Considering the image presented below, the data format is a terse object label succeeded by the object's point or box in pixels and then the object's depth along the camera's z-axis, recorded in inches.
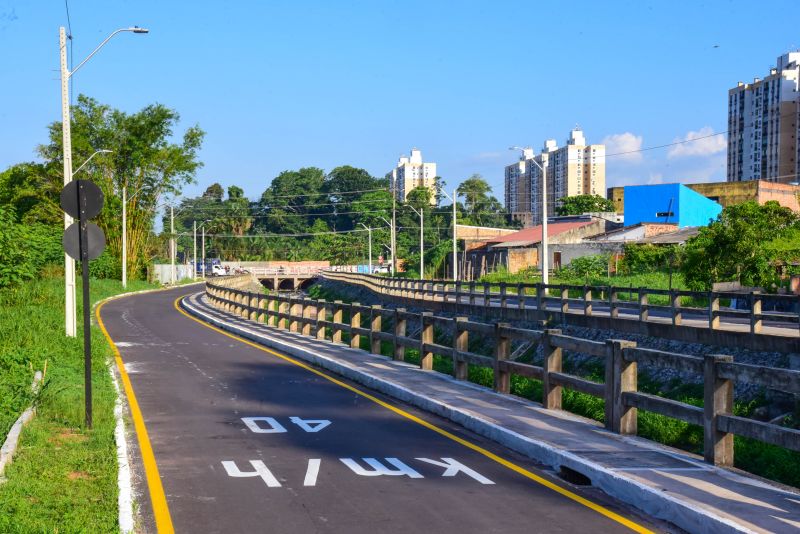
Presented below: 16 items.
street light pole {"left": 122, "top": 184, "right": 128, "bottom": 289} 2851.9
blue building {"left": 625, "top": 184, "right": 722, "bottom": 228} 3339.1
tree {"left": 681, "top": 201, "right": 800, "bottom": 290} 1530.5
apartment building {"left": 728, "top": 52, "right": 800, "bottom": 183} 5821.9
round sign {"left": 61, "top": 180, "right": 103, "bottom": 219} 498.3
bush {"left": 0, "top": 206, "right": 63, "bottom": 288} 1443.2
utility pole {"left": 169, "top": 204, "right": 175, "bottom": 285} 3941.9
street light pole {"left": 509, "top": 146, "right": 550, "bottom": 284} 1748.3
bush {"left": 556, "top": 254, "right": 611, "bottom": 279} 2703.2
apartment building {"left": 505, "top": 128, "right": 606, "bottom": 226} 6998.0
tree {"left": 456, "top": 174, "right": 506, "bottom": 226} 6802.7
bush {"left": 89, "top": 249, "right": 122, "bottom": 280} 3179.1
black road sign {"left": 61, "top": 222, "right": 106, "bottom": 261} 505.0
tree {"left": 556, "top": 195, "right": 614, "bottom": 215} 5364.2
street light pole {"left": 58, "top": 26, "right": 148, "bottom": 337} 979.9
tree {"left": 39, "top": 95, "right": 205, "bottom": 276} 3422.7
